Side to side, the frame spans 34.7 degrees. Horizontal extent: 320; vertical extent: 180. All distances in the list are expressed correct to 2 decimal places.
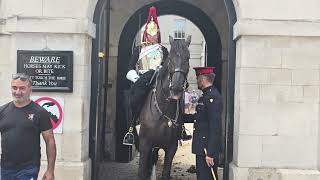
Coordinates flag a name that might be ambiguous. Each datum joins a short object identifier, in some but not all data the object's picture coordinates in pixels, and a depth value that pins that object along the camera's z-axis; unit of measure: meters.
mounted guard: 7.02
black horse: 6.58
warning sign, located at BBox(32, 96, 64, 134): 7.09
